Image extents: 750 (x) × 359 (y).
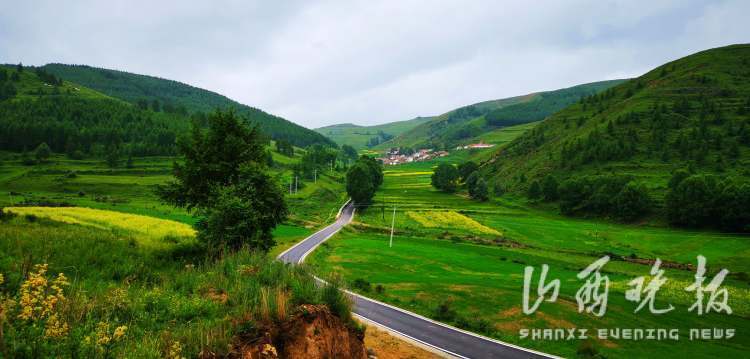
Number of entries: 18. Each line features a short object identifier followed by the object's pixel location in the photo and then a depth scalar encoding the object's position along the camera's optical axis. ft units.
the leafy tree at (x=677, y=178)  294.46
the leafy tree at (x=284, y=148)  633.08
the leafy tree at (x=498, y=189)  440.86
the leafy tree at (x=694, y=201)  257.96
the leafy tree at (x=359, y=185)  320.09
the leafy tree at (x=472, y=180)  408.34
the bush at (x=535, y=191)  387.55
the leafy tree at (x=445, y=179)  447.83
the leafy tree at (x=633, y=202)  295.28
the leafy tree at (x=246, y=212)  75.72
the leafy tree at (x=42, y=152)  358.43
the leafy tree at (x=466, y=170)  483.92
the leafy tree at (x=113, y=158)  372.79
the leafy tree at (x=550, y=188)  373.09
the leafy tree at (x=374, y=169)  406.43
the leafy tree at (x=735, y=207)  240.94
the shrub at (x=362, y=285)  100.41
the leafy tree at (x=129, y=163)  379.61
